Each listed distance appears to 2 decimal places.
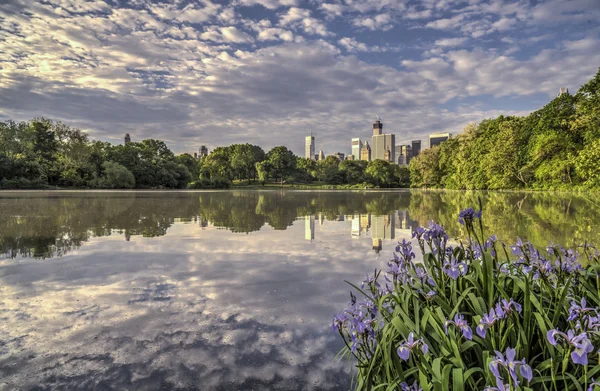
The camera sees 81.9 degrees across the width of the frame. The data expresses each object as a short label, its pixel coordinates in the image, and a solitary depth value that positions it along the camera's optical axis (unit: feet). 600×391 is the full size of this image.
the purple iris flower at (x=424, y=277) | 7.08
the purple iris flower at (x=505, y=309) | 4.60
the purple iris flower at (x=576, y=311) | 4.87
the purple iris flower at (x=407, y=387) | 4.91
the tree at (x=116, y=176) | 168.66
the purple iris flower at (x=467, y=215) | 6.63
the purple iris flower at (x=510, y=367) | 3.59
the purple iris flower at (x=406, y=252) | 7.80
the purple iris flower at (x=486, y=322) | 4.62
